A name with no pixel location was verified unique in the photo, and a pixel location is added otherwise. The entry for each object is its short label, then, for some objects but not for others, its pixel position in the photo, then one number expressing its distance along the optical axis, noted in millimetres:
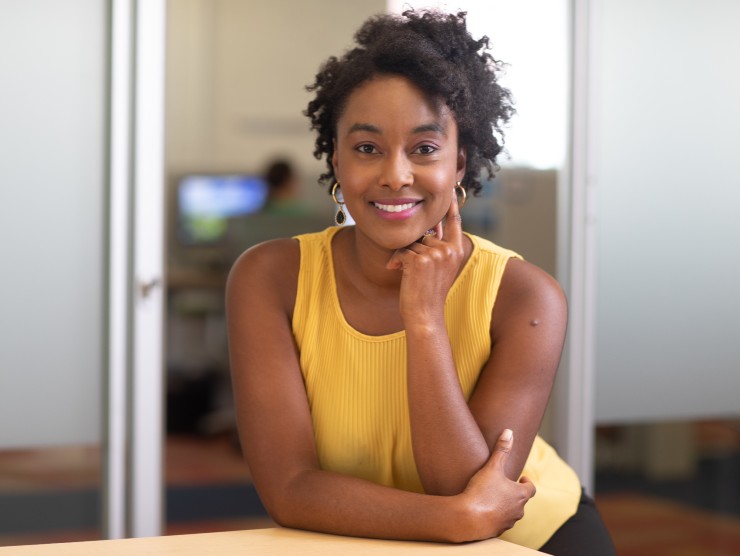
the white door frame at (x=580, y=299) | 3404
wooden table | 1358
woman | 1631
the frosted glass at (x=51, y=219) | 2846
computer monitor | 7383
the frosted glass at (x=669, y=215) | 3426
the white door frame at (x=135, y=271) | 2920
